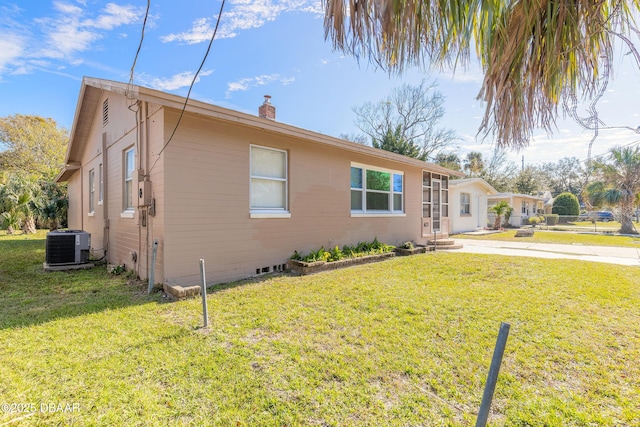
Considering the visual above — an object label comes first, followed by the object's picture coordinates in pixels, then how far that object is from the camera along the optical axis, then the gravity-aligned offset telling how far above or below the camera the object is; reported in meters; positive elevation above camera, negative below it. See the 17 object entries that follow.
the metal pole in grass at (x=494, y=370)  1.58 -0.85
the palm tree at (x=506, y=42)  1.53 +0.99
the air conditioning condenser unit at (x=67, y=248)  7.02 -0.79
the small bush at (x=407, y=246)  9.77 -1.10
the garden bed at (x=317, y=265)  6.60 -1.23
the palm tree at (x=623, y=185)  18.77 +1.79
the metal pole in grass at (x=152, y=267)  5.04 -0.92
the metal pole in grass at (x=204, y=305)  3.61 -1.14
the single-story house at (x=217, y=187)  5.27 +0.64
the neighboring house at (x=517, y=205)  24.61 +0.71
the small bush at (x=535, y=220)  25.88 -0.68
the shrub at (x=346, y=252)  7.15 -1.04
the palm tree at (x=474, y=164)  38.66 +6.55
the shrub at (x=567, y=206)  29.98 +0.66
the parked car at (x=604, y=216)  36.67 -0.54
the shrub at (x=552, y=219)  25.98 -0.61
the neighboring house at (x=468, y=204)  17.52 +0.59
